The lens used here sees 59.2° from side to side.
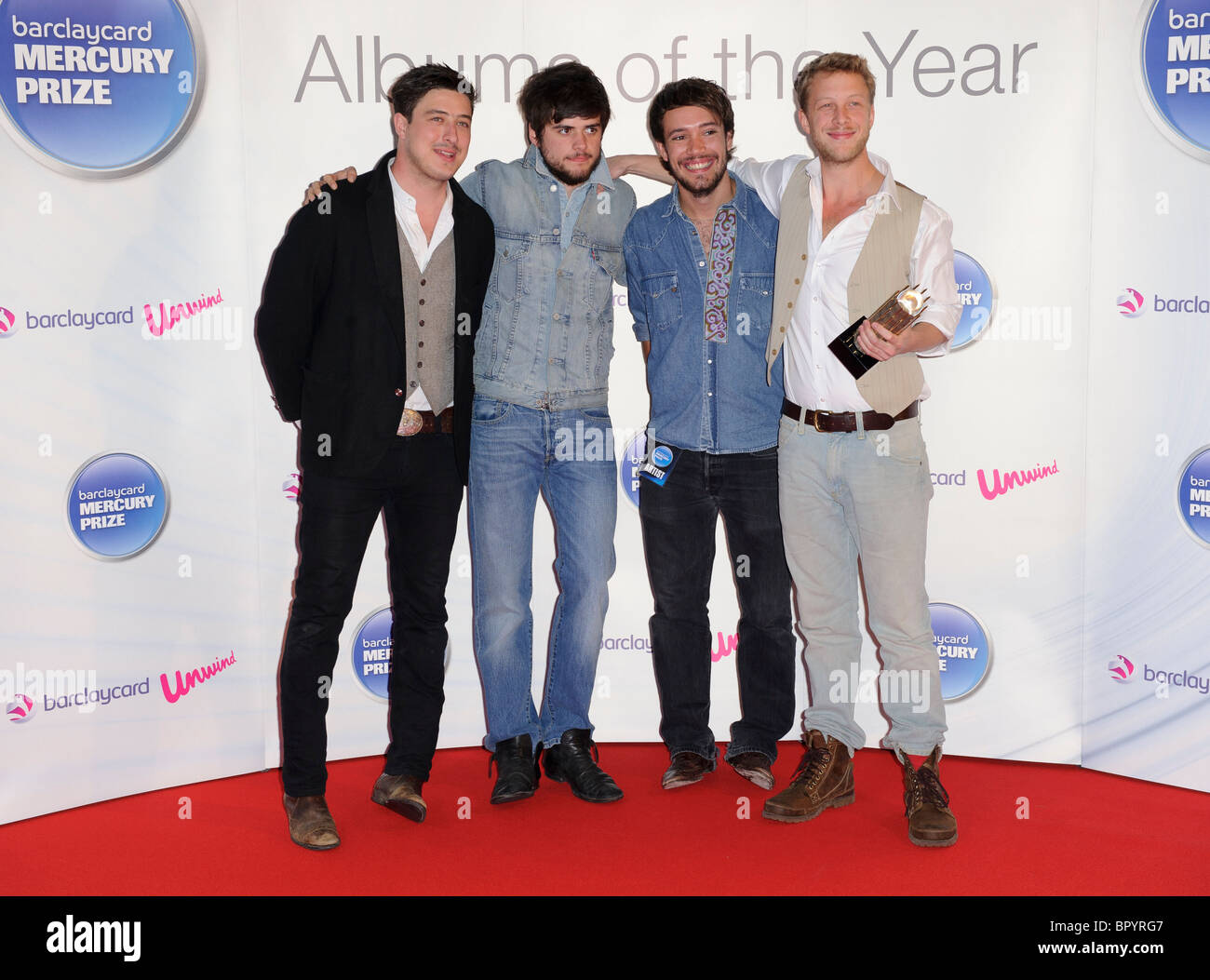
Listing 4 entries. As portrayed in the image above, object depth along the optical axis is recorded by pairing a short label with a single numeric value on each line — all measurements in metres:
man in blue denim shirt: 3.59
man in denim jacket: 3.56
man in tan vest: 3.30
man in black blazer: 3.29
